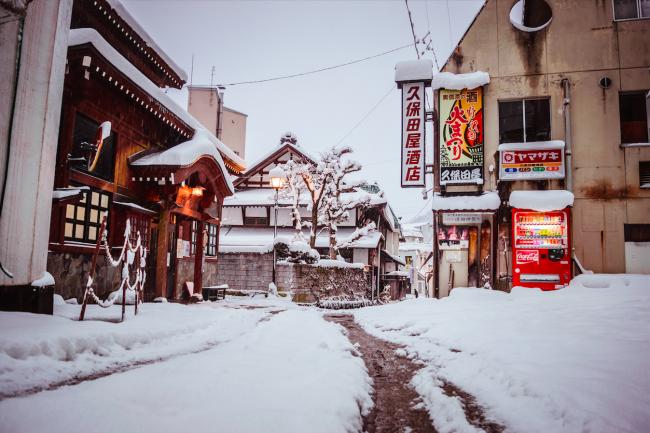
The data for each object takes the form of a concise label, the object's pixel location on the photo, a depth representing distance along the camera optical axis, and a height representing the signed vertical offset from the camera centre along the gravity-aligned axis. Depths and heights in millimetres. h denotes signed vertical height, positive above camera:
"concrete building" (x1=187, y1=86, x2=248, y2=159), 27000 +10204
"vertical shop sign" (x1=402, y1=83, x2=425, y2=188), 14219 +4540
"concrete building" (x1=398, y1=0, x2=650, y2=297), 13062 +4660
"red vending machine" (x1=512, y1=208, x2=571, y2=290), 12844 +539
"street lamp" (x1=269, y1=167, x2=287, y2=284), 19078 +3839
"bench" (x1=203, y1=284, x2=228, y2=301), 16578 -1595
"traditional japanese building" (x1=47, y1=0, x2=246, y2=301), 8852 +2534
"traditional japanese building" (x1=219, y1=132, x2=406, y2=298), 27031 +3220
